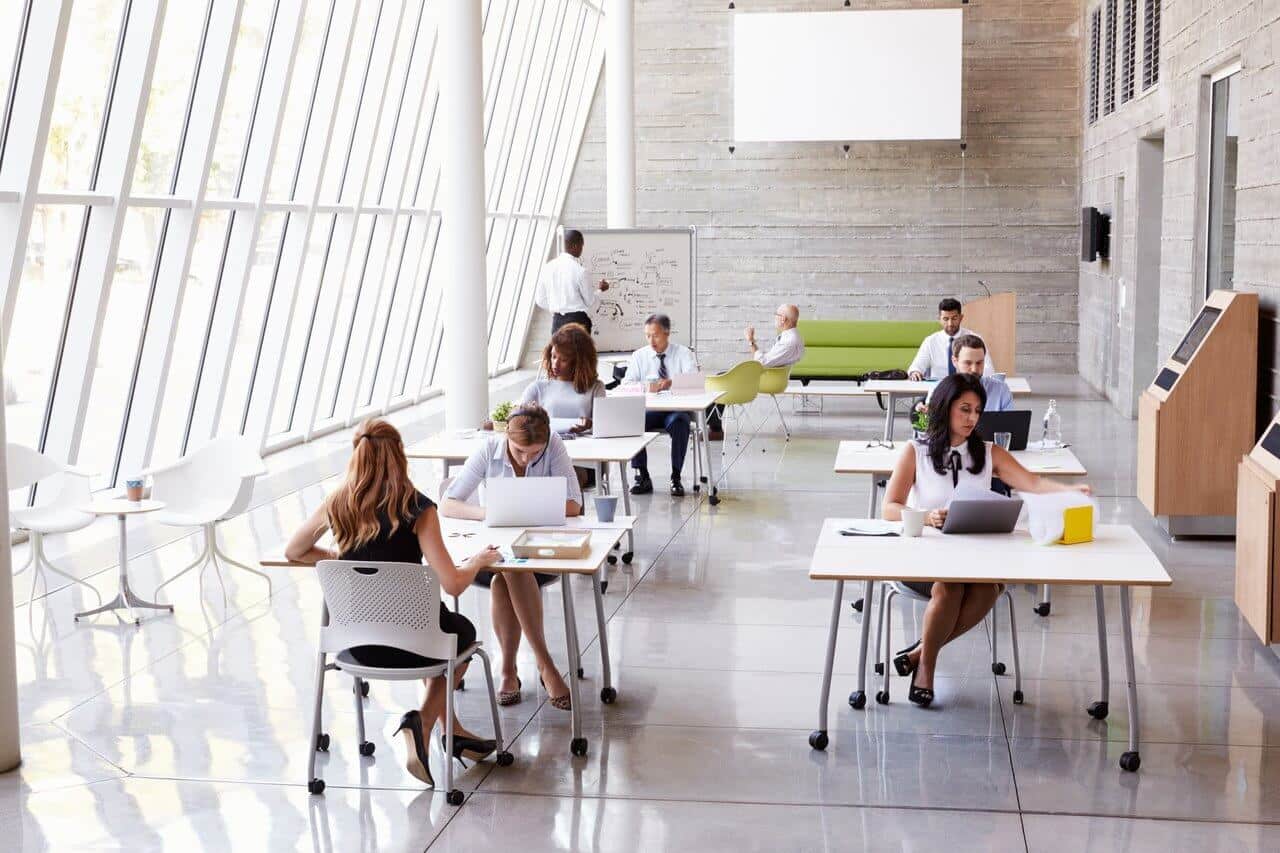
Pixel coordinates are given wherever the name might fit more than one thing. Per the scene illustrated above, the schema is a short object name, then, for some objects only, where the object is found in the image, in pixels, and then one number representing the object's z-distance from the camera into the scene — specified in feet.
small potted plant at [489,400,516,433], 23.18
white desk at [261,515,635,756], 15.47
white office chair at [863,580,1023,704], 17.58
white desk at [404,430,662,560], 23.53
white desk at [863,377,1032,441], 32.40
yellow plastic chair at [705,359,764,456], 35.94
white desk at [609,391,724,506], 29.75
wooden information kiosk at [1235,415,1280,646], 18.44
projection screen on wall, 57.98
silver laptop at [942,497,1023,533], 16.44
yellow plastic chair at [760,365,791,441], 39.78
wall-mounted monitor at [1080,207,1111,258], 50.11
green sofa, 51.98
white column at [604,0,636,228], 55.06
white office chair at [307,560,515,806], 14.19
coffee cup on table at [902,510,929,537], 16.31
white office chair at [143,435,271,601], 23.22
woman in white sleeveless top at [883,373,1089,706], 17.40
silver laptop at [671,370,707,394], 31.96
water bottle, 23.56
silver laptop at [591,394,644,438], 25.48
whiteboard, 46.60
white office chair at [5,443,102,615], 22.34
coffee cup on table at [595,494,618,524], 17.65
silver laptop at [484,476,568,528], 17.13
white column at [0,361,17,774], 15.60
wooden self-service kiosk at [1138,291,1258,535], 25.55
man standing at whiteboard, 43.60
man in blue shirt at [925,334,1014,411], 24.61
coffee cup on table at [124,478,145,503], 22.22
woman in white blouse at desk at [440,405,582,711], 17.61
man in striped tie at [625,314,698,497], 32.58
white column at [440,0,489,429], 33.30
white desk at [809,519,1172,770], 14.61
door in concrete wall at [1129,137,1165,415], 42.37
